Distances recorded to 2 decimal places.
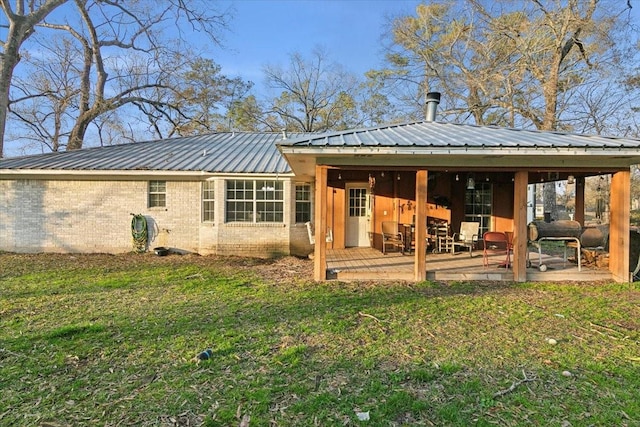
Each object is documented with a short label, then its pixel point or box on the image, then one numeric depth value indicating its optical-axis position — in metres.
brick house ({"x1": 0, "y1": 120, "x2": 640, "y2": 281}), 11.06
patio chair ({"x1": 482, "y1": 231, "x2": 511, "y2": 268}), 7.77
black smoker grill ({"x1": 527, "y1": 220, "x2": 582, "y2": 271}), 7.65
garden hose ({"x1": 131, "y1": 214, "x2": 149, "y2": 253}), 11.29
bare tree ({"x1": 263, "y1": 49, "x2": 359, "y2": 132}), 27.78
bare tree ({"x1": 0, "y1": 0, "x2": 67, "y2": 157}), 14.96
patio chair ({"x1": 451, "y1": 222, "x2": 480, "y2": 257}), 9.52
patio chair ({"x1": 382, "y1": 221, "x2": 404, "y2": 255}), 10.22
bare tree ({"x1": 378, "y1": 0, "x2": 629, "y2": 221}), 17.66
